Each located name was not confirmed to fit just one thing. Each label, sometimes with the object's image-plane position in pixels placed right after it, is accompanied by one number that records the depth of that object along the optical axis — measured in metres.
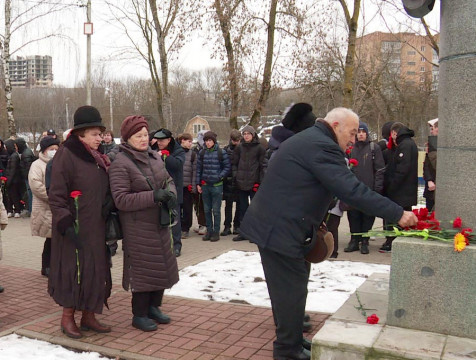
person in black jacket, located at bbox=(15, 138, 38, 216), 12.36
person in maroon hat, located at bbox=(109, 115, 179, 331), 4.55
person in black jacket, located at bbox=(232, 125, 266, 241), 9.15
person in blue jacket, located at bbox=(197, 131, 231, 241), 9.14
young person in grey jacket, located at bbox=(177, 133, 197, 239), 9.36
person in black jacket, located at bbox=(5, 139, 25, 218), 12.38
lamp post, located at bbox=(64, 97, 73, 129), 59.12
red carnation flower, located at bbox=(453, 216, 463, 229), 3.68
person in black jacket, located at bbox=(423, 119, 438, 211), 7.94
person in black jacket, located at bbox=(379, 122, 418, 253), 7.94
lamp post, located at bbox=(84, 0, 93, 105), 19.27
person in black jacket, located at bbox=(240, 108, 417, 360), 3.59
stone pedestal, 3.48
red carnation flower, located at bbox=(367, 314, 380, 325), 3.78
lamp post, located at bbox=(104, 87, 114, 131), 53.87
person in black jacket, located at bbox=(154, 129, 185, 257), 7.70
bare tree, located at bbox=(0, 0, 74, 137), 17.88
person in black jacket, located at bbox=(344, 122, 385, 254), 8.14
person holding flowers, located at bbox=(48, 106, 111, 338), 4.51
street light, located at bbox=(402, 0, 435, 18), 3.83
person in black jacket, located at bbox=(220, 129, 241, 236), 9.53
